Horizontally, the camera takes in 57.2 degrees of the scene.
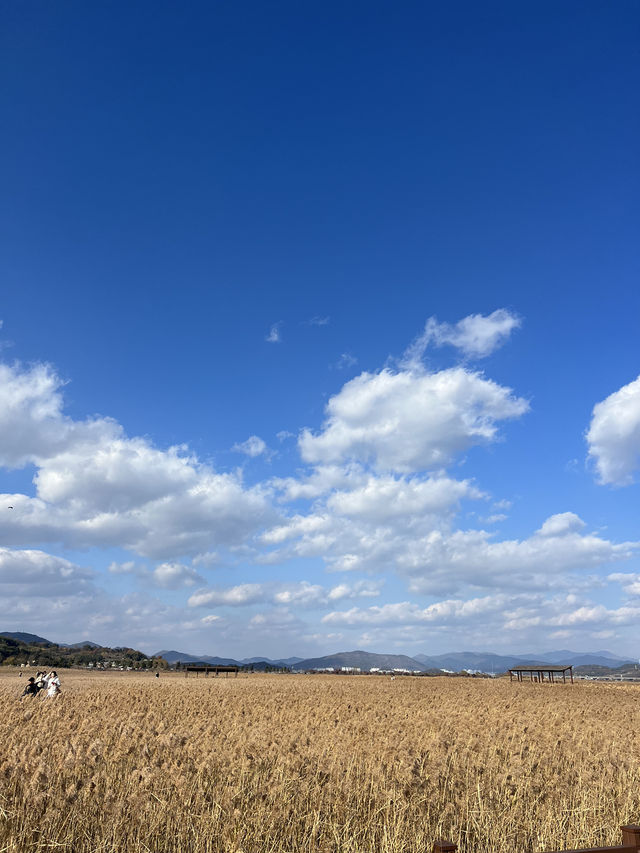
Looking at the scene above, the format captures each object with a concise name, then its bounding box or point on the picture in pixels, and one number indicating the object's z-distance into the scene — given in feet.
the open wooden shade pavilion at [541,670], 214.69
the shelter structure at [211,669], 299.75
